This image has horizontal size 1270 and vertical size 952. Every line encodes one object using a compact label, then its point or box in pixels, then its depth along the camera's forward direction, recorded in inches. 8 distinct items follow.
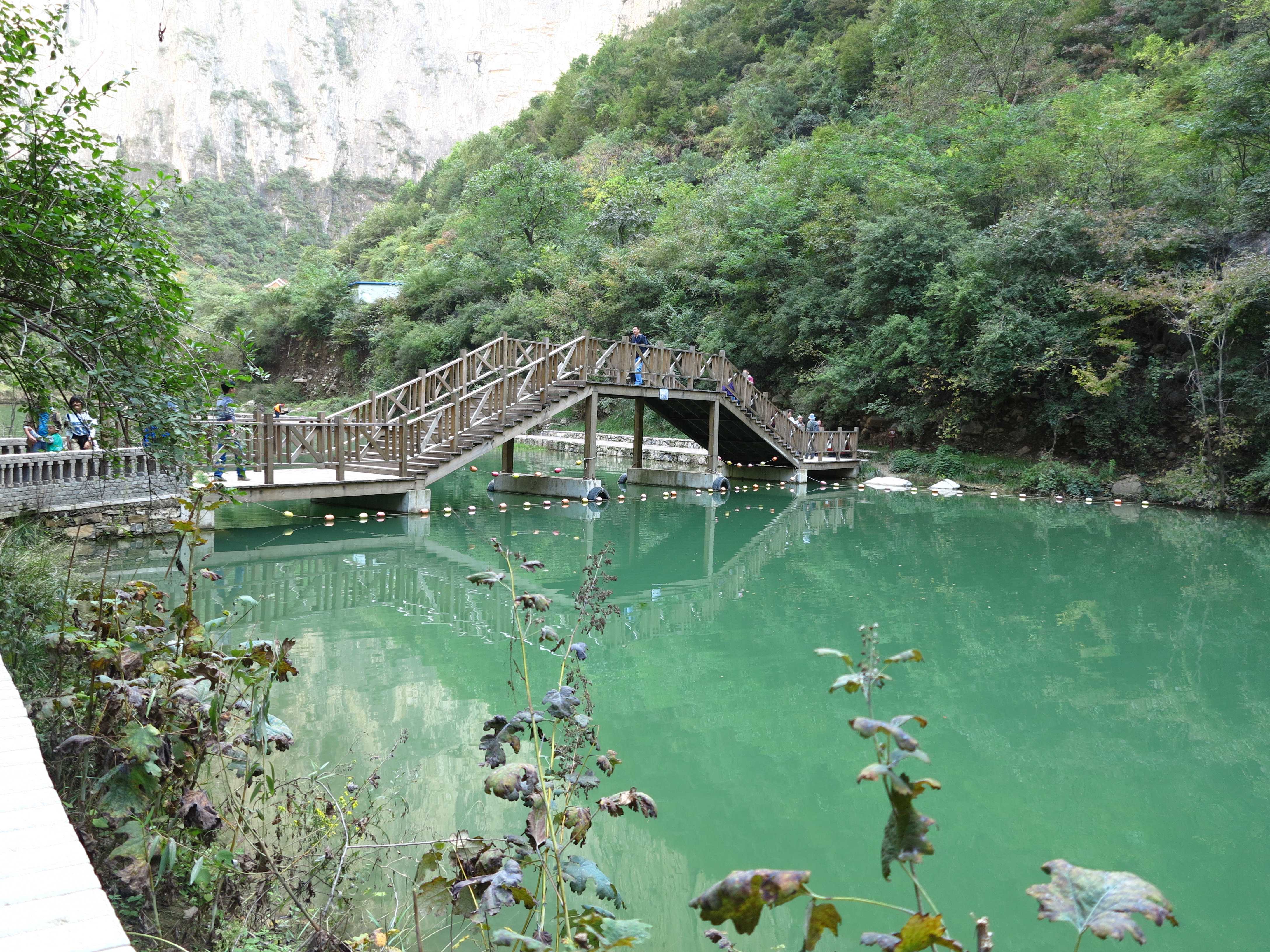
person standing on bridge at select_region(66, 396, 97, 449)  451.2
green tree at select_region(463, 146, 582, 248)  1697.8
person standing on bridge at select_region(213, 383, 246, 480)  232.8
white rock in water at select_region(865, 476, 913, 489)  928.9
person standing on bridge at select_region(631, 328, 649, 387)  761.0
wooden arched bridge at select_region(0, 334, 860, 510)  540.7
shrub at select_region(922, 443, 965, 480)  960.3
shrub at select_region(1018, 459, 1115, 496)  866.1
